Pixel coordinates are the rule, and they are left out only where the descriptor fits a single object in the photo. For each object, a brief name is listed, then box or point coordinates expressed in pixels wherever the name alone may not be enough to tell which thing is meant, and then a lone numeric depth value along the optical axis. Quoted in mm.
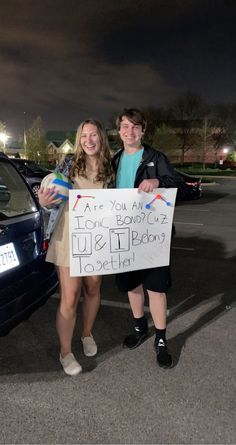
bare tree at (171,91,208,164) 58250
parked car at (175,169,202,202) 15352
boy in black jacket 2932
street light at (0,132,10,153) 52062
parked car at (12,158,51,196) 14173
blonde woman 2771
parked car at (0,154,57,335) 2752
